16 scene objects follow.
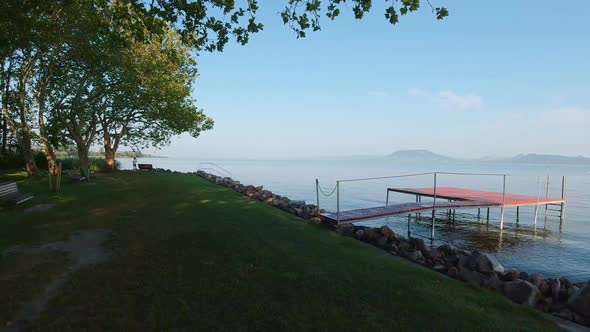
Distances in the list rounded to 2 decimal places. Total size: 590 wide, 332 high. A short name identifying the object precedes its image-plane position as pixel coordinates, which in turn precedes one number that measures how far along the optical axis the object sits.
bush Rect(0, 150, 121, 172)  29.09
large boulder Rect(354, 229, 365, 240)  10.49
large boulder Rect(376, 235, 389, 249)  9.59
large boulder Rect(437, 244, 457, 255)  9.17
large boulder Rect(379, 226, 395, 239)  10.11
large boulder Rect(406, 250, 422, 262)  8.53
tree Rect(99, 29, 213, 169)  22.97
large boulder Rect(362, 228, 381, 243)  10.12
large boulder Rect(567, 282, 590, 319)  5.63
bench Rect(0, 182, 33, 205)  11.75
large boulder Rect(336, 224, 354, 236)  10.95
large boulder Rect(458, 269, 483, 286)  7.01
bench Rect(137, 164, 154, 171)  42.58
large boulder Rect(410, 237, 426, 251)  9.63
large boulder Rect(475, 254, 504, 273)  7.73
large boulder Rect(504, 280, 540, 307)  6.17
